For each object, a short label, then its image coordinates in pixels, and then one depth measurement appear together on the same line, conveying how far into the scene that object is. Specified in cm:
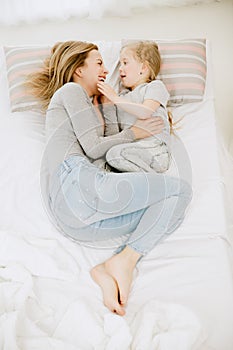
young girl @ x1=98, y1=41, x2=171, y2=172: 191
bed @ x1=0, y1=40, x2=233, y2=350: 140
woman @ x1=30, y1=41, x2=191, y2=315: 169
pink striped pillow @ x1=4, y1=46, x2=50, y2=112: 221
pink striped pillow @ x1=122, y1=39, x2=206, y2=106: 227
